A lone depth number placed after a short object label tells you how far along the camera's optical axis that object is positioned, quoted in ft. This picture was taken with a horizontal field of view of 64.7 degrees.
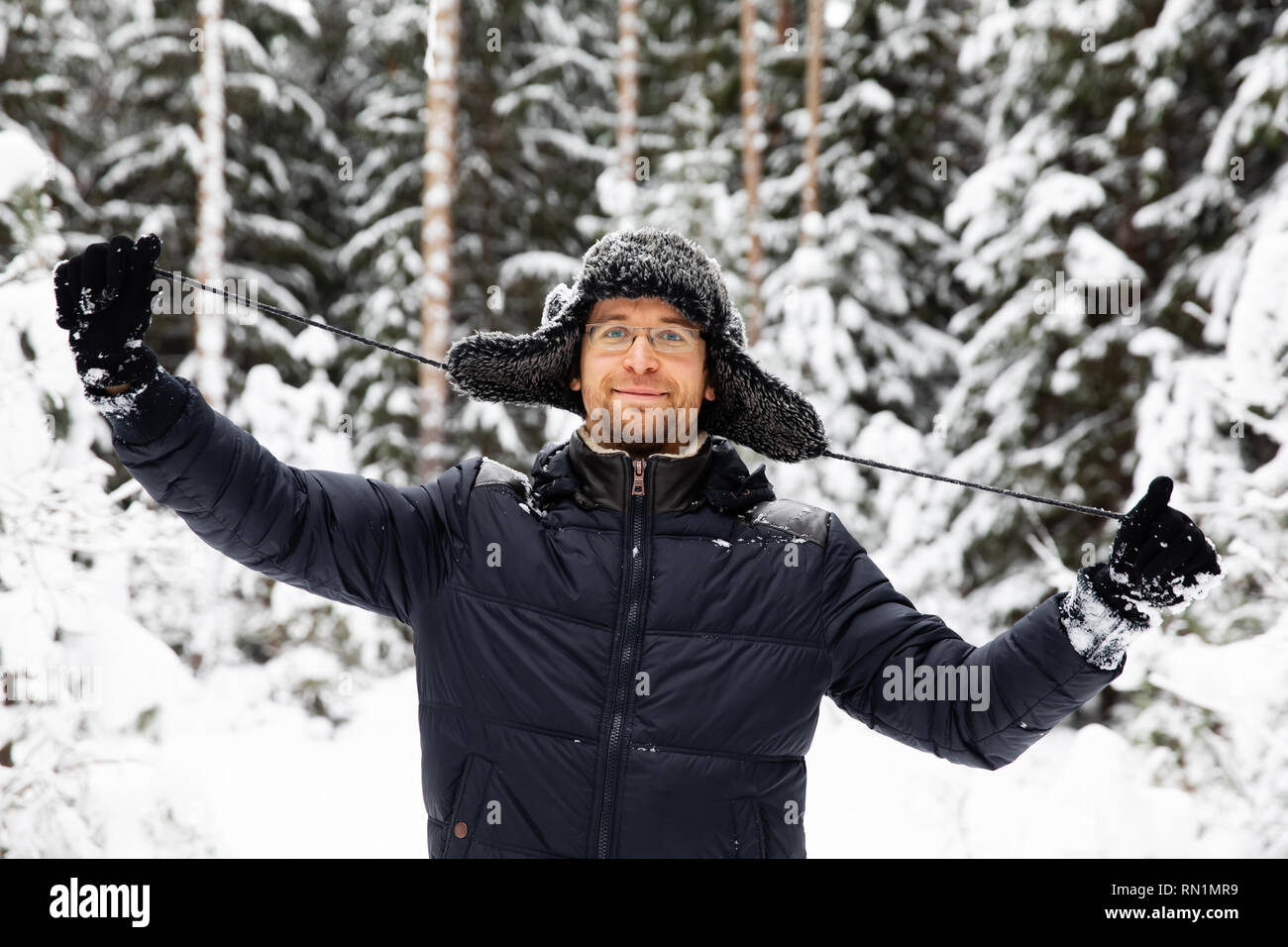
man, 7.16
